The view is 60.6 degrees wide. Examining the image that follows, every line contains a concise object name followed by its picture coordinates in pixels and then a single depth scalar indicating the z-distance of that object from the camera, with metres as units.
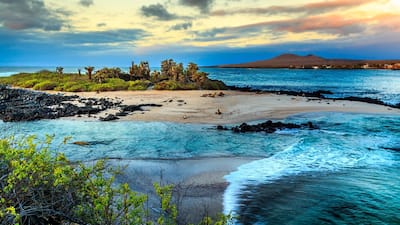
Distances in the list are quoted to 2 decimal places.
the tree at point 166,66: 55.98
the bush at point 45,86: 43.84
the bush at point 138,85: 43.78
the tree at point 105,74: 48.50
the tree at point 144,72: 55.34
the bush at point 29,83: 47.38
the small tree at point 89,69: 51.61
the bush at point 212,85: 47.38
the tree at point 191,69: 50.31
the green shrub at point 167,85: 44.72
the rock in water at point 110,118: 20.98
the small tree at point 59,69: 61.31
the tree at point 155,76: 53.82
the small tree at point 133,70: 55.86
